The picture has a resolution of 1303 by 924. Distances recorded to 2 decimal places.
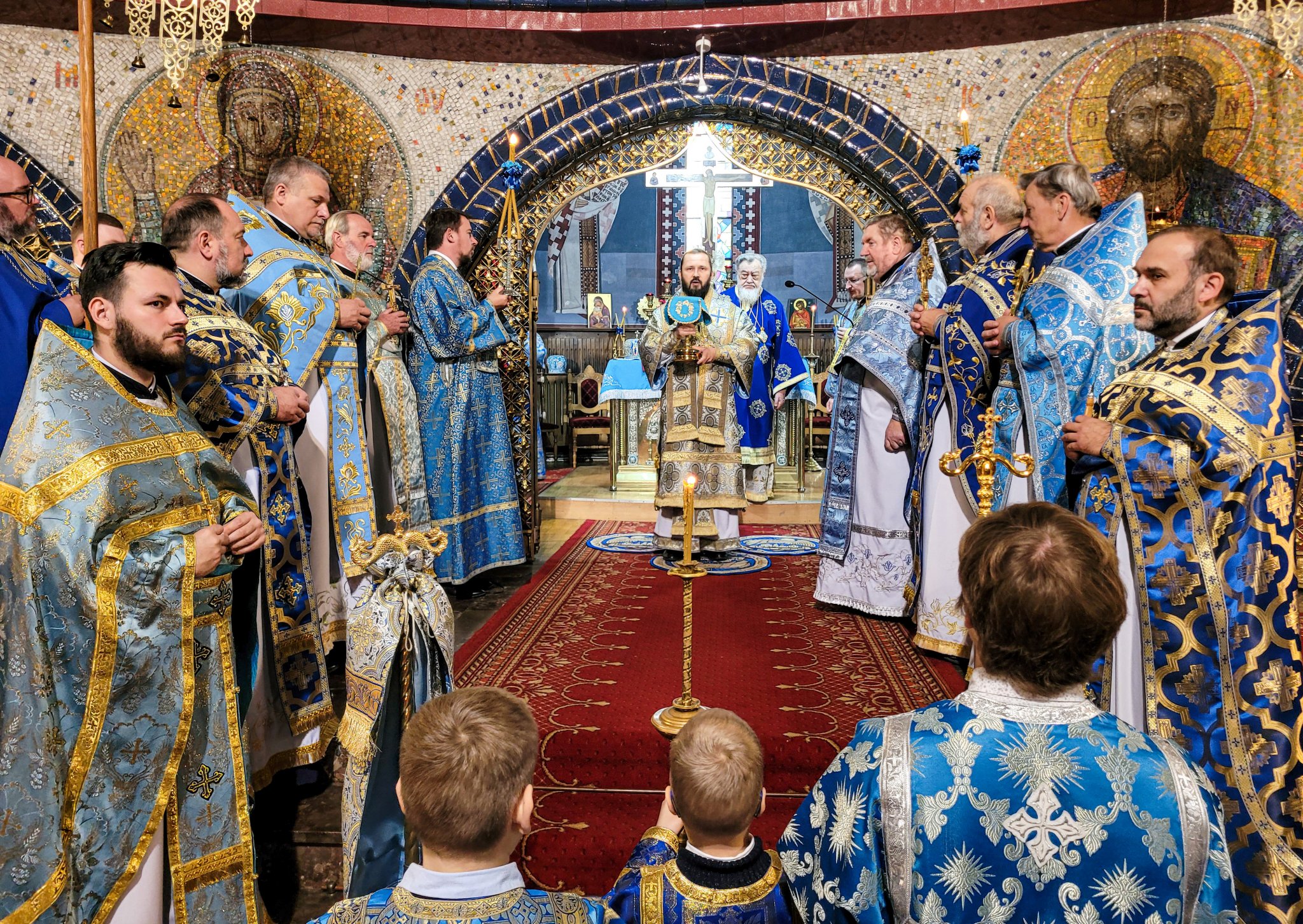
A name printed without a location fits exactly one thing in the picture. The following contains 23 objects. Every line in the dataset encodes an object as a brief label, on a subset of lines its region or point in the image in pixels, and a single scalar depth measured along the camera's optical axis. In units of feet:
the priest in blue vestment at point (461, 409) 18.42
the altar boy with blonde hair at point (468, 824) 4.71
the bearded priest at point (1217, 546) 8.35
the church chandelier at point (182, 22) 12.10
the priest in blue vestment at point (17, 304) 9.59
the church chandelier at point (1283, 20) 13.07
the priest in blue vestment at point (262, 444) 10.48
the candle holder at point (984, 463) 9.23
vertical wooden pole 8.43
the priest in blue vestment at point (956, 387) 13.43
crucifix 31.24
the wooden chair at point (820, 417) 36.78
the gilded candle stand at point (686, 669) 9.47
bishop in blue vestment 26.27
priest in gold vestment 20.59
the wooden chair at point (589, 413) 39.29
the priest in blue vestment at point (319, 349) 13.60
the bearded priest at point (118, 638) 7.20
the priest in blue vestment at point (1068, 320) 11.53
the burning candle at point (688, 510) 9.48
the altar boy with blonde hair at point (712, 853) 6.07
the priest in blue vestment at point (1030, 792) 4.65
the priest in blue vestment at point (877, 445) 16.40
